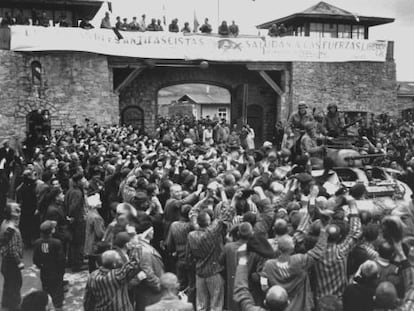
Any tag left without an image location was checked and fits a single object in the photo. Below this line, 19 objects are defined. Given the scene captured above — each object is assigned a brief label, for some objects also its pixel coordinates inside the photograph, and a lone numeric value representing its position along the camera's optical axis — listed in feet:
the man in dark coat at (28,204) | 37.35
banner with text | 71.41
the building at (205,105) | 177.78
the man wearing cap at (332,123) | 46.65
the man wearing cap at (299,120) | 46.39
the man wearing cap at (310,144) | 41.11
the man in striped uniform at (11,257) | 26.63
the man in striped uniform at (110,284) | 19.38
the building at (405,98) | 129.18
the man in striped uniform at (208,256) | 23.82
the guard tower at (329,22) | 97.25
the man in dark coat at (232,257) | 21.57
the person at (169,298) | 17.21
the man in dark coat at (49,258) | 25.77
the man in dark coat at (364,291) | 17.74
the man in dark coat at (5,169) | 46.32
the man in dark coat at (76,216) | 33.65
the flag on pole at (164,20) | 84.79
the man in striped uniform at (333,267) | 20.80
